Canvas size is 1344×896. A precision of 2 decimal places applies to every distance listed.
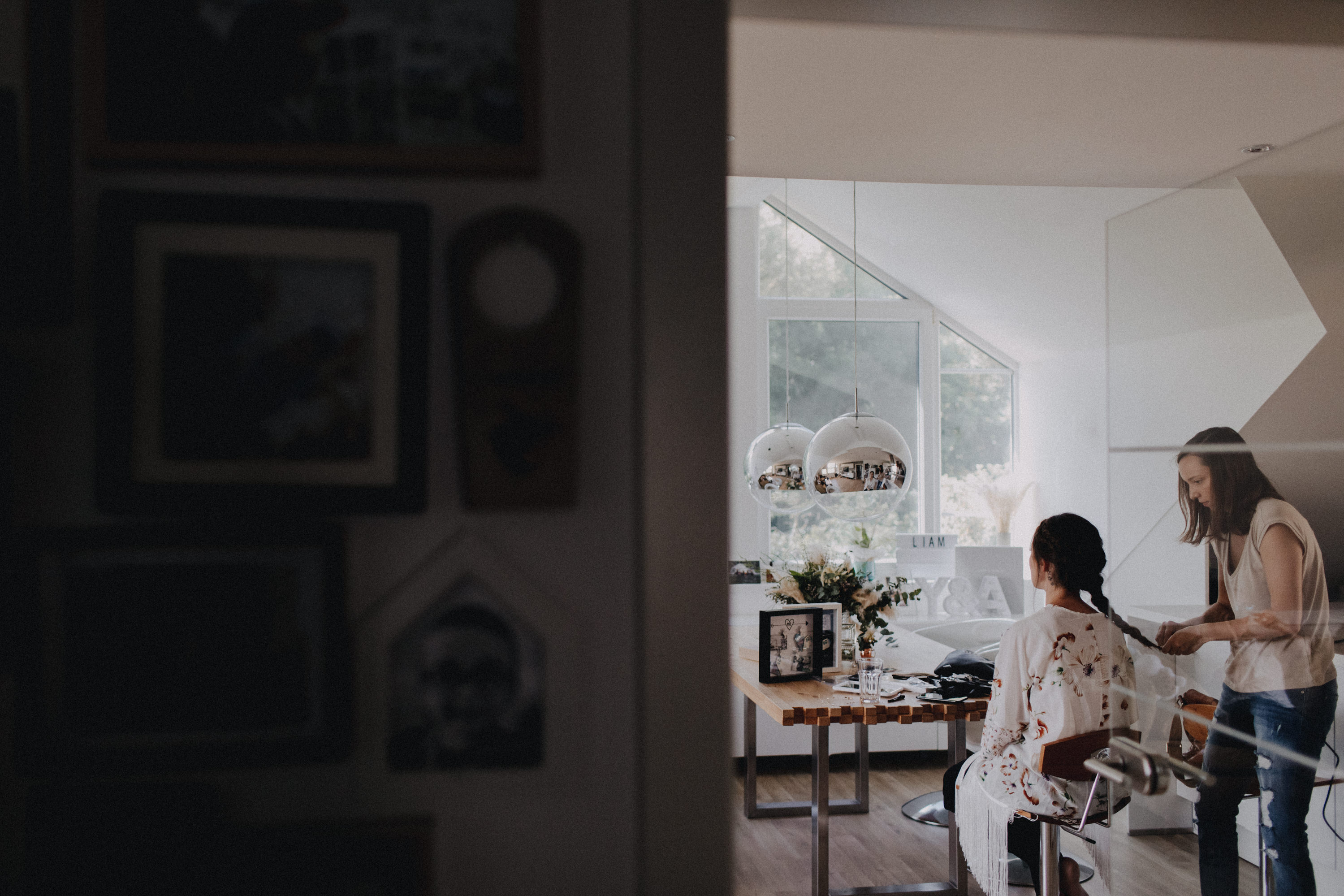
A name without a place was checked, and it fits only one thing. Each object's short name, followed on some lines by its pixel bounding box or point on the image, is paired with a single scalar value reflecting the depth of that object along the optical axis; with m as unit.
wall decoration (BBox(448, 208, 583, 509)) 0.84
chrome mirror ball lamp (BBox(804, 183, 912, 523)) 3.28
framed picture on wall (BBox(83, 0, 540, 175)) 0.81
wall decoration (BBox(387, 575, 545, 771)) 0.83
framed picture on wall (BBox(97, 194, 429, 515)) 0.80
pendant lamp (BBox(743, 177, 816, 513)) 3.84
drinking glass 3.06
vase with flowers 3.50
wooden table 2.91
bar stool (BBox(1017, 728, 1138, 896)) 2.37
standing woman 1.60
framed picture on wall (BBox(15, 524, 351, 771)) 0.79
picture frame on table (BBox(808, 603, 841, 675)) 3.46
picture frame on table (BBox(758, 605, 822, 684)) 3.29
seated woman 2.48
